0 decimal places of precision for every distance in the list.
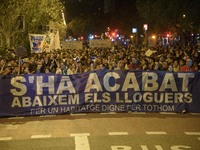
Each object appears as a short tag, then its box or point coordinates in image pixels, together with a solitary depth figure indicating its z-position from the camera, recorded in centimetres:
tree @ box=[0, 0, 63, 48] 2506
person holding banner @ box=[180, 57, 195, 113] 1582
